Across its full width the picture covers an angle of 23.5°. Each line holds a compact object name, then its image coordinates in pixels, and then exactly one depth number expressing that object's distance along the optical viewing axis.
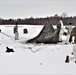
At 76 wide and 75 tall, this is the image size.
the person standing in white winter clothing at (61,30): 15.37
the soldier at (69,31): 14.90
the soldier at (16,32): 17.76
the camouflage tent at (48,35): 15.32
